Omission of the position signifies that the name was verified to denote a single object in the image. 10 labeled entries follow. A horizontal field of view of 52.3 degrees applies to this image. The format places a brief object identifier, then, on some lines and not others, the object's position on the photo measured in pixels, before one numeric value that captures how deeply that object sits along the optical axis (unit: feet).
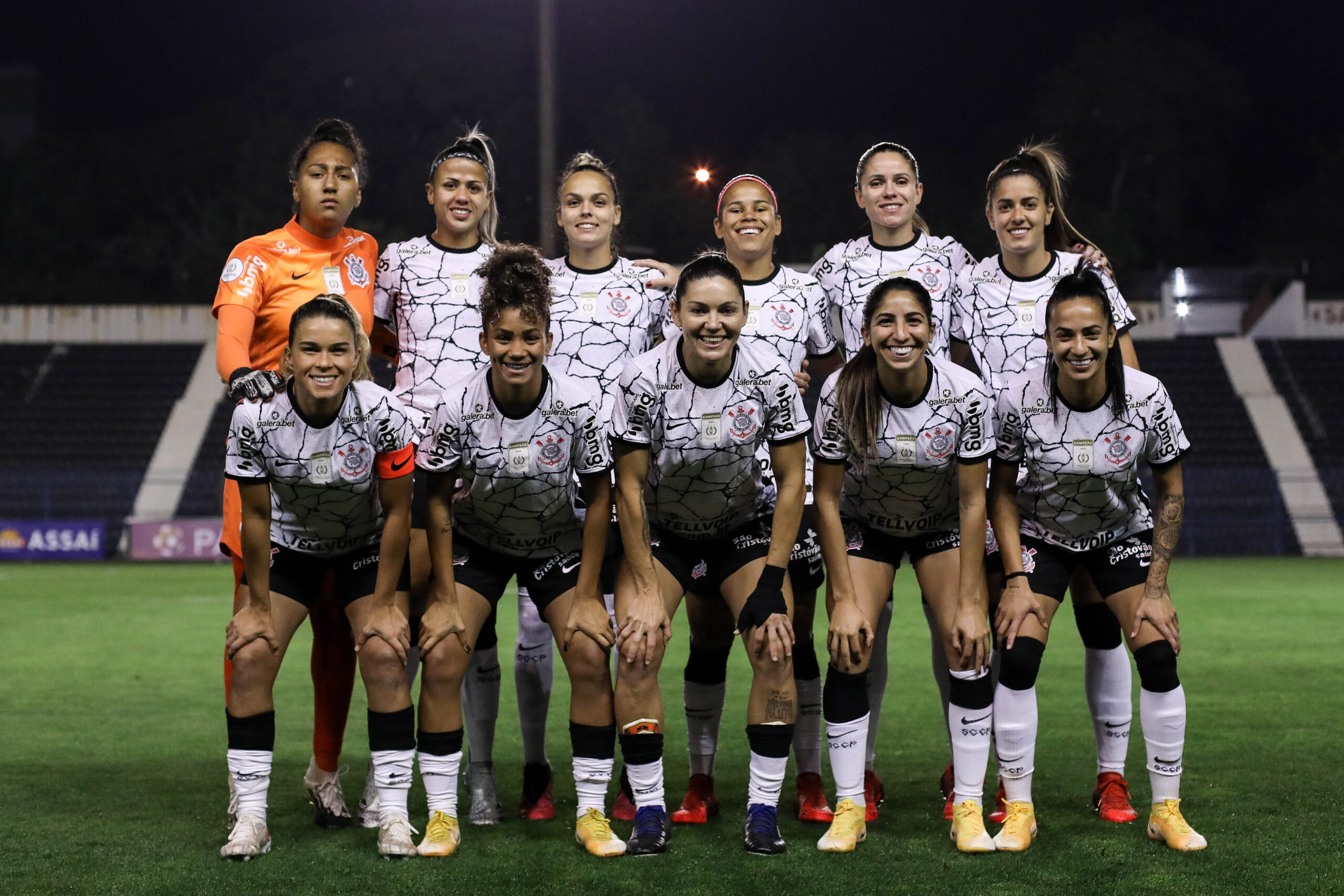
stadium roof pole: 35.73
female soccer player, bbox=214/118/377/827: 15.83
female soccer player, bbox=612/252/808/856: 14.11
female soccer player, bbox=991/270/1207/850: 14.39
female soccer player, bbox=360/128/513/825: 16.19
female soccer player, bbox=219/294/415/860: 14.03
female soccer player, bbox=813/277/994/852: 14.38
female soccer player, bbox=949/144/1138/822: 15.80
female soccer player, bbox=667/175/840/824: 15.89
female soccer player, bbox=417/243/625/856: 14.17
